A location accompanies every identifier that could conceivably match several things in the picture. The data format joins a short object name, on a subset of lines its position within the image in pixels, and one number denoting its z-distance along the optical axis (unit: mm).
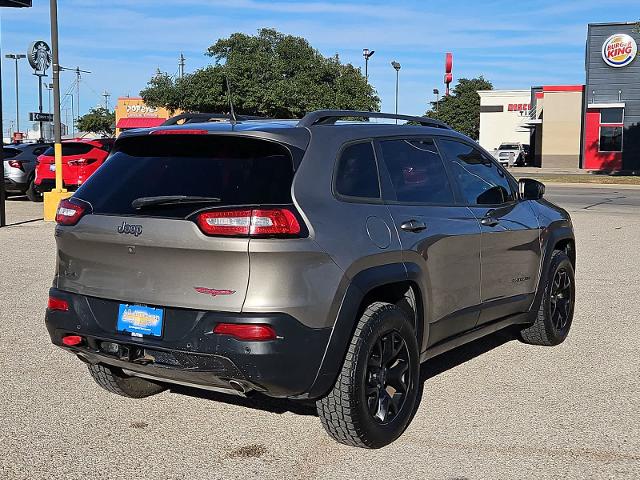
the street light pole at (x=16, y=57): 90062
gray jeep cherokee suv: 3918
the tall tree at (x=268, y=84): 55719
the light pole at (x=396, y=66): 67188
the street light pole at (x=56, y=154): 17000
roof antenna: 4801
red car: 20266
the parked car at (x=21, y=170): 22922
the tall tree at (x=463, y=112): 97312
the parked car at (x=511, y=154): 56125
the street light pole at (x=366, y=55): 58441
